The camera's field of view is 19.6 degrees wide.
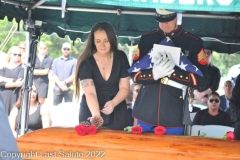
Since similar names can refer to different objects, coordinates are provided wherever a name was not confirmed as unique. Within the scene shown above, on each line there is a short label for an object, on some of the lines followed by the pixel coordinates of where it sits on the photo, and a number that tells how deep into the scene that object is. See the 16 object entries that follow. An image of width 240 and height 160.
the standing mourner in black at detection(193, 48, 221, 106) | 10.23
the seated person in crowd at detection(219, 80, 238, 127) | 11.28
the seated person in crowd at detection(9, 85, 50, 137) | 10.02
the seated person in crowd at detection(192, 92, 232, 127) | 8.54
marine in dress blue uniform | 4.83
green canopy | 7.73
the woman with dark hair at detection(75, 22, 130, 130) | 5.23
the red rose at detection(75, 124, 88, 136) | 4.13
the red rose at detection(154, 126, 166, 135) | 4.40
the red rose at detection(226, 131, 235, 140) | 4.31
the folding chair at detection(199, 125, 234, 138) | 7.19
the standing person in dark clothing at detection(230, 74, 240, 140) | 5.38
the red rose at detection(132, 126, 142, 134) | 4.38
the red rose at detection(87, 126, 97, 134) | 4.22
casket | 3.63
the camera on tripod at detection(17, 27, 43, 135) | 7.84
